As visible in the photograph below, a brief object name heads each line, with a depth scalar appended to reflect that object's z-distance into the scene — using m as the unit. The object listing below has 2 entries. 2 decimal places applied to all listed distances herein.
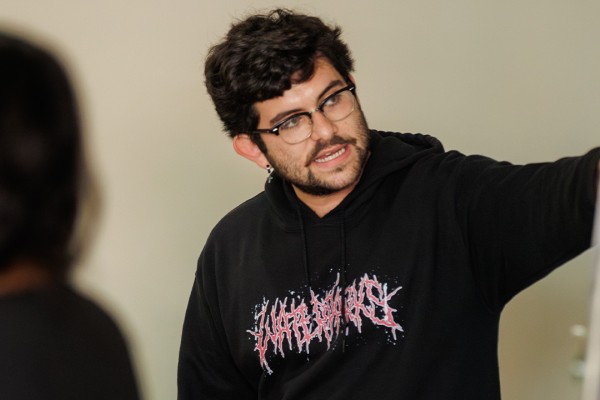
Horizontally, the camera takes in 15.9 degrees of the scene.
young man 2.63
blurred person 1.95
